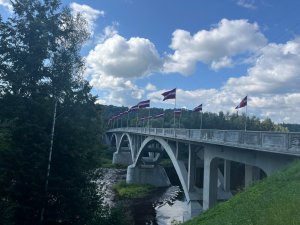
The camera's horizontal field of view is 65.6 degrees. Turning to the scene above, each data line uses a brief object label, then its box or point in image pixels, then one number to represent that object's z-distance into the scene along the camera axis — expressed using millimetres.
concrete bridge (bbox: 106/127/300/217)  9548
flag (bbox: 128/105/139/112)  39331
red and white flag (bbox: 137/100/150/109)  35090
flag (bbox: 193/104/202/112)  25054
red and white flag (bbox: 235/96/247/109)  17558
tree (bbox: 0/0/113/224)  9941
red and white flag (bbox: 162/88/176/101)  25023
